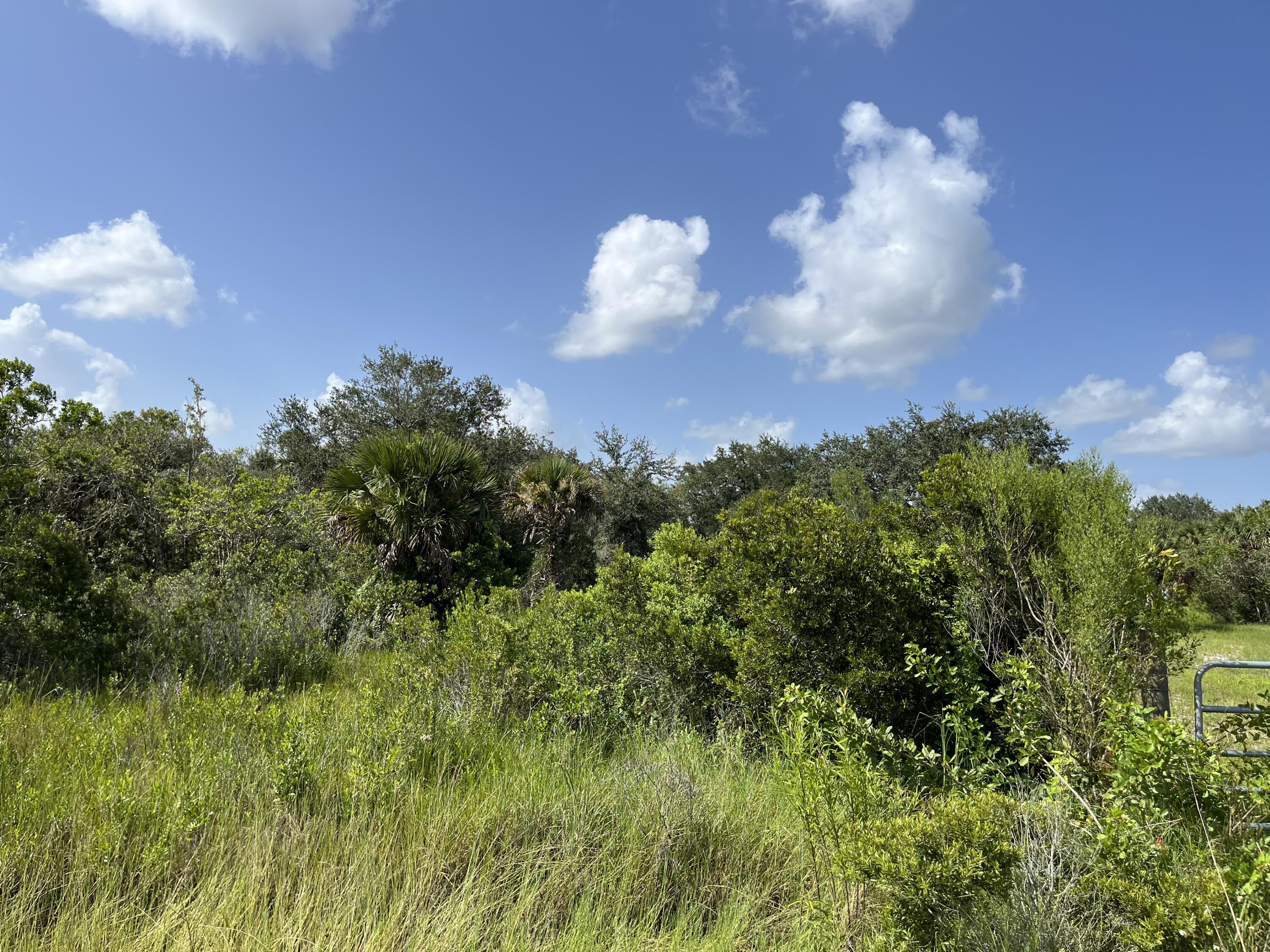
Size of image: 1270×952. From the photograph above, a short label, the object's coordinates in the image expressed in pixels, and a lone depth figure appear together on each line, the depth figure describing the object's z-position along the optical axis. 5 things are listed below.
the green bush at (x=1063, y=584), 4.10
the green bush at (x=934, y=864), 2.21
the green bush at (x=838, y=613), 4.59
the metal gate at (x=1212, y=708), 3.66
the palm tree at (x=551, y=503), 14.35
